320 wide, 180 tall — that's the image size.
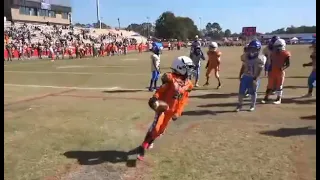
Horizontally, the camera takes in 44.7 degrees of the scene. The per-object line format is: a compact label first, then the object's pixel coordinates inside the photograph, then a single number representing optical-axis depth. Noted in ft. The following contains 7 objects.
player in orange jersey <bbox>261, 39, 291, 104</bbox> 30.58
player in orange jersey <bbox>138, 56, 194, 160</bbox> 17.08
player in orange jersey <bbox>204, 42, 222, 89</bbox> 42.06
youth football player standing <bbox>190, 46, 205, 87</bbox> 41.15
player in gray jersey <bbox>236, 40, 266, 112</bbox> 27.37
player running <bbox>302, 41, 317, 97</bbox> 34.77
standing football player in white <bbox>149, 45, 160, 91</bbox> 37.60
